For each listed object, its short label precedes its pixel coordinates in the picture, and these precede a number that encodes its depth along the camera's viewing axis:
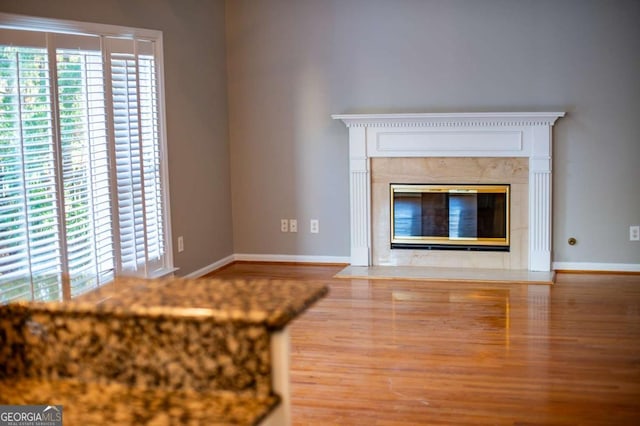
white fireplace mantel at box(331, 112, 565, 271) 6.26
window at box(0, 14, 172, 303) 4.25
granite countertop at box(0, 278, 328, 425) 1.56
